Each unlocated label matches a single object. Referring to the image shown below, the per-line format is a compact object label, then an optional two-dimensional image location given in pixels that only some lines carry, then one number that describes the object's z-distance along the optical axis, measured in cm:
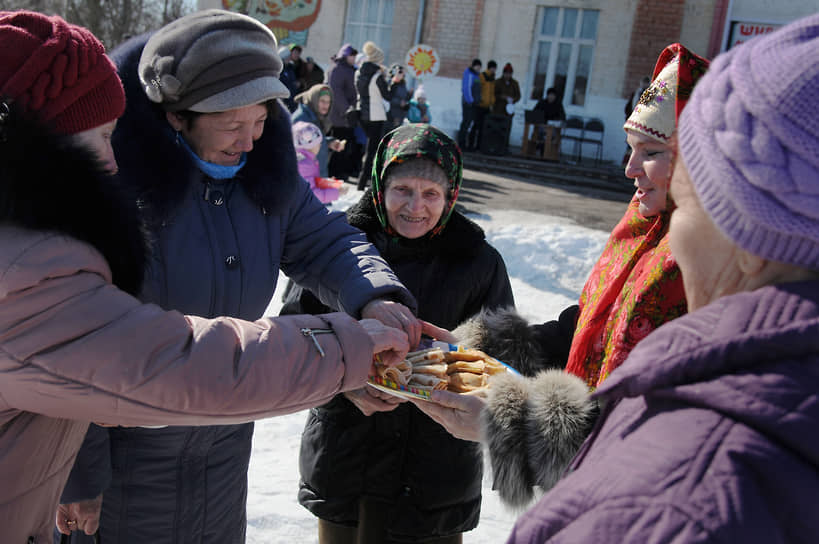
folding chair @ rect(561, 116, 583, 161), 1664
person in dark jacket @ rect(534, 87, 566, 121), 1595
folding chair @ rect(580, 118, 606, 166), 1648
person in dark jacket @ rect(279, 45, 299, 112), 1157
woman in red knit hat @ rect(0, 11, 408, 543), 123
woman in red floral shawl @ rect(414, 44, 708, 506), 143
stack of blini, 188
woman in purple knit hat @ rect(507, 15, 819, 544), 77
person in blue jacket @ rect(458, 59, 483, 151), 1560
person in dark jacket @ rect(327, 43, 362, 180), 1119
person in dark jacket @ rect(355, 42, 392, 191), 1077
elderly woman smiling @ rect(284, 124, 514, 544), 236
